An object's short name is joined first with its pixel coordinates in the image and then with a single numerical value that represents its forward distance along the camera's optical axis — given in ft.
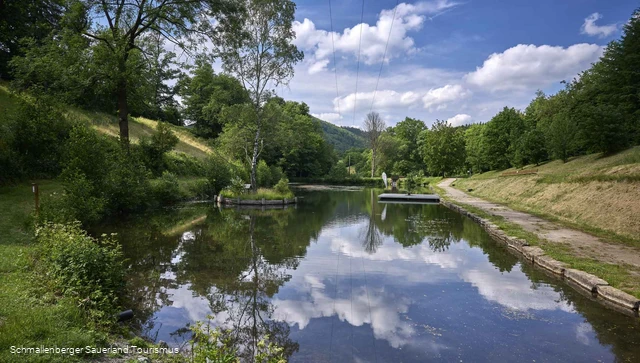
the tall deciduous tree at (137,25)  57.11
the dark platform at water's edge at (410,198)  104.17
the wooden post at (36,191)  32.26
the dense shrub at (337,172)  235.07
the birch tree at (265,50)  81.46
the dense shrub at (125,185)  53.72
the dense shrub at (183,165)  105.60
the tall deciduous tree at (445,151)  187.11
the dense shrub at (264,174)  130.41
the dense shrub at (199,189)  94.93
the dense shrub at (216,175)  100.63
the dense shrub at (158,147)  97.04
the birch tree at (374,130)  245.45
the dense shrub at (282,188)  93.04
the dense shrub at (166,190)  74.33
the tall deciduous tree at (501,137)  141.29
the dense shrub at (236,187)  87.35
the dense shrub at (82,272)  18.30
